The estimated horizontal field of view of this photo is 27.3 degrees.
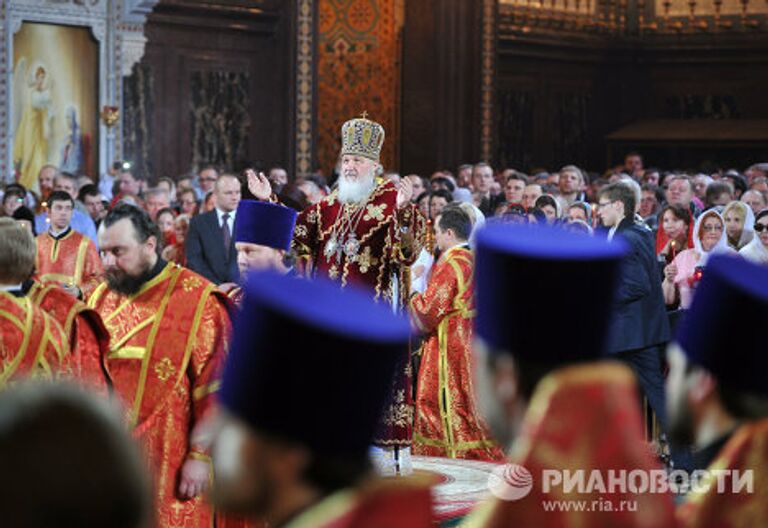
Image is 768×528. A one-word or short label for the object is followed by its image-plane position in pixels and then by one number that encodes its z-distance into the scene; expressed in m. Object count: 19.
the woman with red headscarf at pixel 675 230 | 11.44
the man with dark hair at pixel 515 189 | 15.10
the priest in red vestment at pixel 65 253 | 11.09
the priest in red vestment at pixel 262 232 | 7.06
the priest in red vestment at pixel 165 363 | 6.19
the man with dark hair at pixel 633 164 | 22.55
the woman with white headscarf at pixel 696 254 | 10.59
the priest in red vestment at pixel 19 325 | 5.14
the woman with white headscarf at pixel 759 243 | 10.57
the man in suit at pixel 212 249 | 11.59
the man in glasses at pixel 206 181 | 16.81
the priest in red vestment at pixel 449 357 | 9.88
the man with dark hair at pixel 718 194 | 14.19
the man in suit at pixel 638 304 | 9.84
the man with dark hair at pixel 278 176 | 16.29
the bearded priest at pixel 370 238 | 8.90
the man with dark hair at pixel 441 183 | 15.57
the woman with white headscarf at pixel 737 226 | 11.27
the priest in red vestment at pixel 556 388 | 2.57
